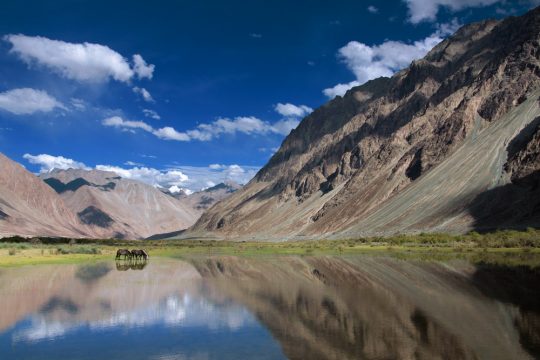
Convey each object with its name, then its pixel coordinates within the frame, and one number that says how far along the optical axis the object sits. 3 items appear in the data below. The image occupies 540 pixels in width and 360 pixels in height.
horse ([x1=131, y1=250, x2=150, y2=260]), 60.59
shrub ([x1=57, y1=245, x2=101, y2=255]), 68.31
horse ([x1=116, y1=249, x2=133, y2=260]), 60.33
